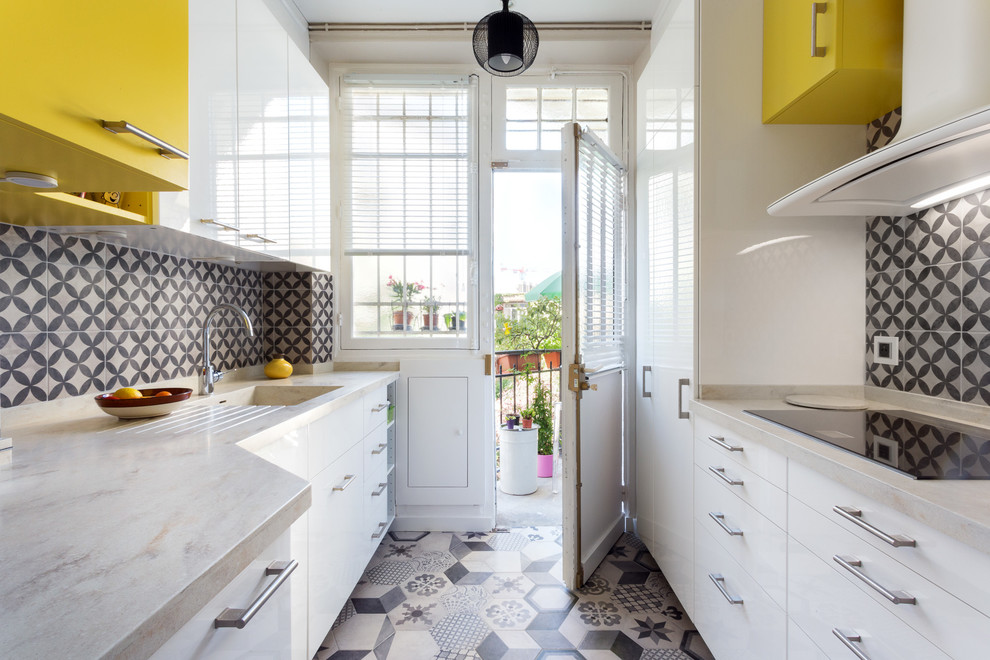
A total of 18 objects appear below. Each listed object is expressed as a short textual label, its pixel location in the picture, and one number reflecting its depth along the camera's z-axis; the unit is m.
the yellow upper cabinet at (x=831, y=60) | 1.37
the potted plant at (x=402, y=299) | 2.73
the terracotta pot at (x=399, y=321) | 2.73
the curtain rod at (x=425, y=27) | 2.53
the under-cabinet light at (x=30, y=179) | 0.91
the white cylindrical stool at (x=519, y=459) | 3.18
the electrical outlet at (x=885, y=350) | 1.57
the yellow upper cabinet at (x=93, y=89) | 0.76
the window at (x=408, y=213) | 2.70
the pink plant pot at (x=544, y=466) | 3.50
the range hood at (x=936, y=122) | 0.99
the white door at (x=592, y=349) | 2.00
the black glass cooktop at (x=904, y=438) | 0.90
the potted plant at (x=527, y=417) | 3.28
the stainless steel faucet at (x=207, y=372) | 1.79
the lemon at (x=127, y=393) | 1.37
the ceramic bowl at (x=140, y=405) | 1.29
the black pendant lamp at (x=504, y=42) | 1.87
